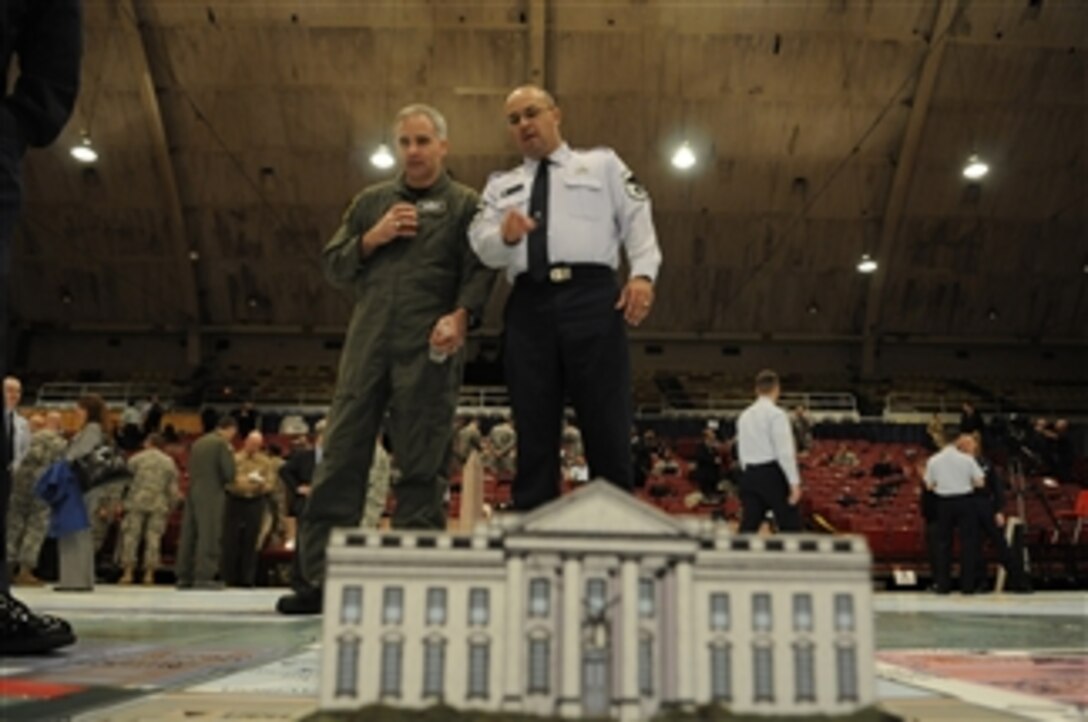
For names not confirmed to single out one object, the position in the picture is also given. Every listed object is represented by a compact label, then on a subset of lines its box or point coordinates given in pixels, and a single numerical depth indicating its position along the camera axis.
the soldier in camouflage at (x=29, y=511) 7.94
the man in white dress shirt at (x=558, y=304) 2.65
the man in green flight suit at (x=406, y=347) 3.34
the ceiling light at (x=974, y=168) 18.53
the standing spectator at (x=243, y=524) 9.41
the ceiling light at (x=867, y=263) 22.73
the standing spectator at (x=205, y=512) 8.80
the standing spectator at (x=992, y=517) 9.13
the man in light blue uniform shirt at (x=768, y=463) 6.98
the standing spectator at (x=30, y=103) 2.42
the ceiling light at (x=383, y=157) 18.39
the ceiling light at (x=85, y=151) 18.61
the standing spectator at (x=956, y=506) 8.99
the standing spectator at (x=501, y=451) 6.39
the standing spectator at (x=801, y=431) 10.30
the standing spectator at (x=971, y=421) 15.03
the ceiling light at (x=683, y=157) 18.53
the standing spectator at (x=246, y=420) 18.39
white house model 1.27
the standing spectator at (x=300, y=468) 7.65
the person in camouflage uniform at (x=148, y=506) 9.45
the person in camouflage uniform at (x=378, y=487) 8.23
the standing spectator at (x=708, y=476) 13.32
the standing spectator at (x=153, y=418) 17.63
